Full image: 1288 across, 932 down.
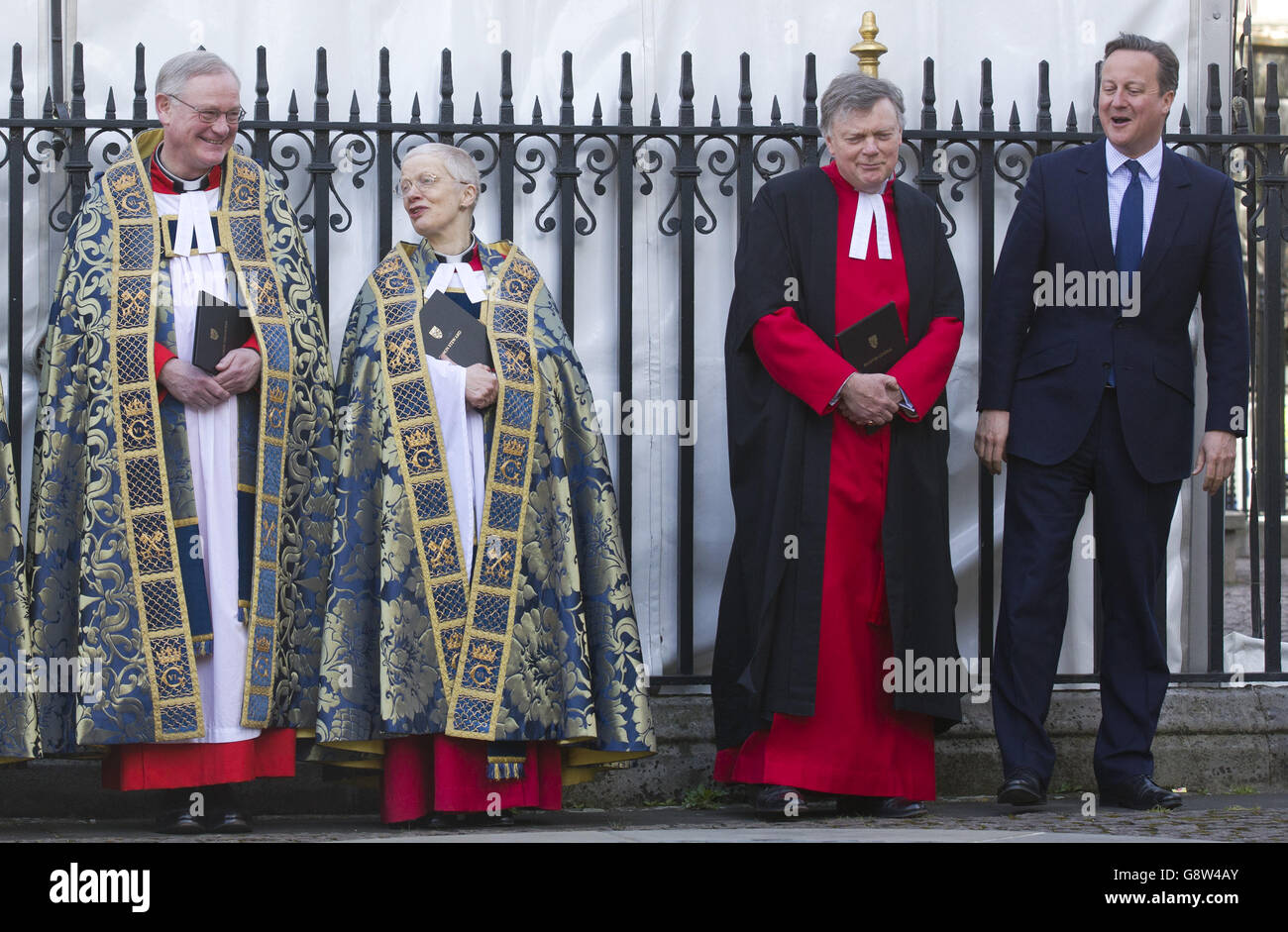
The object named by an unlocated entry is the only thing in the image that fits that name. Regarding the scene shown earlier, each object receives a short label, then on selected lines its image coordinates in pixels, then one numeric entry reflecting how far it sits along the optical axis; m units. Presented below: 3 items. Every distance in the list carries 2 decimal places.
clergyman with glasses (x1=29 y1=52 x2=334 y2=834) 11.10
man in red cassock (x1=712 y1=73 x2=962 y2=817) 11.73
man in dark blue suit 11.96
